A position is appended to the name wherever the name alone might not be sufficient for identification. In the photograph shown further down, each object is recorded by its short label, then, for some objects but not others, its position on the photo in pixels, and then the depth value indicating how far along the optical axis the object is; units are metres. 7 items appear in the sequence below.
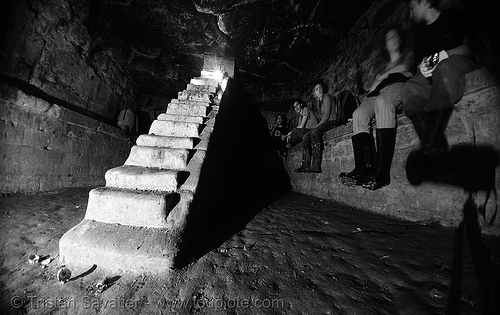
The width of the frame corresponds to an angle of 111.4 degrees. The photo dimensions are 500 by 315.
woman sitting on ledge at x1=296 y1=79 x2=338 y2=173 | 3.55
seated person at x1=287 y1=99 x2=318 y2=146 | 4.54
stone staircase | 1.10
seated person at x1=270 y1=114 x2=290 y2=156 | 5.77
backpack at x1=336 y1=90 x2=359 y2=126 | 3.15
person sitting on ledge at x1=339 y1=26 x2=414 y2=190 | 2.03
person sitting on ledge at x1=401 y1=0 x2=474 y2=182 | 1.58
